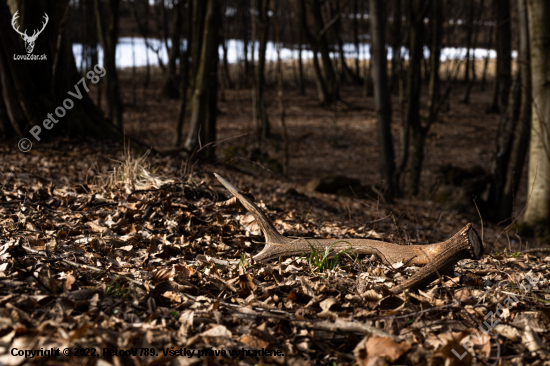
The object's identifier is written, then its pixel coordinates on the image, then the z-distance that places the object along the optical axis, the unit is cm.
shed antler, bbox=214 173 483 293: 244
